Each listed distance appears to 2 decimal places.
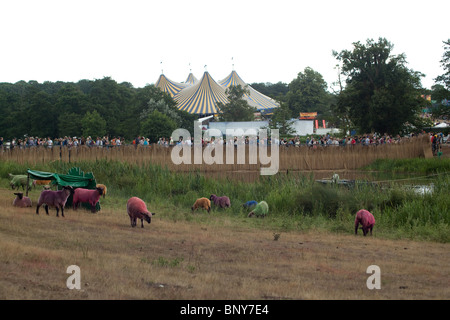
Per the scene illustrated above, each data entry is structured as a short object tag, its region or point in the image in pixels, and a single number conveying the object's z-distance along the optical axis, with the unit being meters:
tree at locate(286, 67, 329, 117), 88.56
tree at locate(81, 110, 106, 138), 51.72
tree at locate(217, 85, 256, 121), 58.09
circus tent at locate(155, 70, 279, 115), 63.88
